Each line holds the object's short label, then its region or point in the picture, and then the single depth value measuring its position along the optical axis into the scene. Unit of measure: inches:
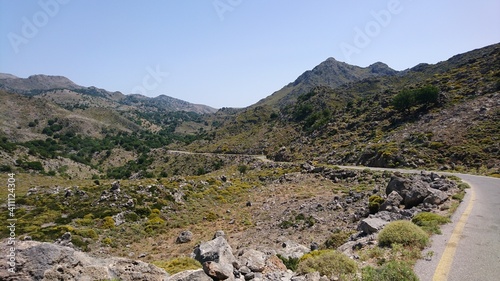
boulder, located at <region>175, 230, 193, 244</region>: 836.6
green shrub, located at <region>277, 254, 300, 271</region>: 468.0
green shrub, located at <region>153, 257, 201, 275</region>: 370.8
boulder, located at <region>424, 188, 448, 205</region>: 652.1
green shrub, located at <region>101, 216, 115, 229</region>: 892.1
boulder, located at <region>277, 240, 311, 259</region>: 556.4
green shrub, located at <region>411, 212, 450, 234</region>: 461.2
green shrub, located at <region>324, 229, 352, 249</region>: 590.9
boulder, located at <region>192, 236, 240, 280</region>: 307.9
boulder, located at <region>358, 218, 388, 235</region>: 526.3
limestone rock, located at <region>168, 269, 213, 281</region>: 272.5
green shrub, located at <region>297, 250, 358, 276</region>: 339.3
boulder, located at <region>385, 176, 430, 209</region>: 682.2
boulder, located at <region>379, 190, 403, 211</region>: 678.1
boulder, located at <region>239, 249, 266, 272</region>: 404.0
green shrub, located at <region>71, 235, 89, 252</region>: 737.0
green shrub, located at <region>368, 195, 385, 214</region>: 761.6
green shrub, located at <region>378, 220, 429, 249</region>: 401.4
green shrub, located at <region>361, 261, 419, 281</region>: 282.4
